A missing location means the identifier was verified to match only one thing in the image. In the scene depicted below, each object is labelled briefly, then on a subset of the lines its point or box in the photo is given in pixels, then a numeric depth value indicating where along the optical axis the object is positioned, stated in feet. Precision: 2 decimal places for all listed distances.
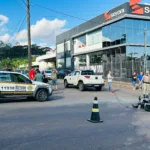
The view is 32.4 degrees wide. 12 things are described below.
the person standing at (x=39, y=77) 58.67
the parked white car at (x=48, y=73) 114.20
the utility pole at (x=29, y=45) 67.37
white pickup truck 66.34
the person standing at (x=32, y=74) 64.59
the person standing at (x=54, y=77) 69.09
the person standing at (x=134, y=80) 73.98
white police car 43.42
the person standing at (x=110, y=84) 65.87
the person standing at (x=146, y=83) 51.88
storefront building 103.04
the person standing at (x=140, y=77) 73.44
